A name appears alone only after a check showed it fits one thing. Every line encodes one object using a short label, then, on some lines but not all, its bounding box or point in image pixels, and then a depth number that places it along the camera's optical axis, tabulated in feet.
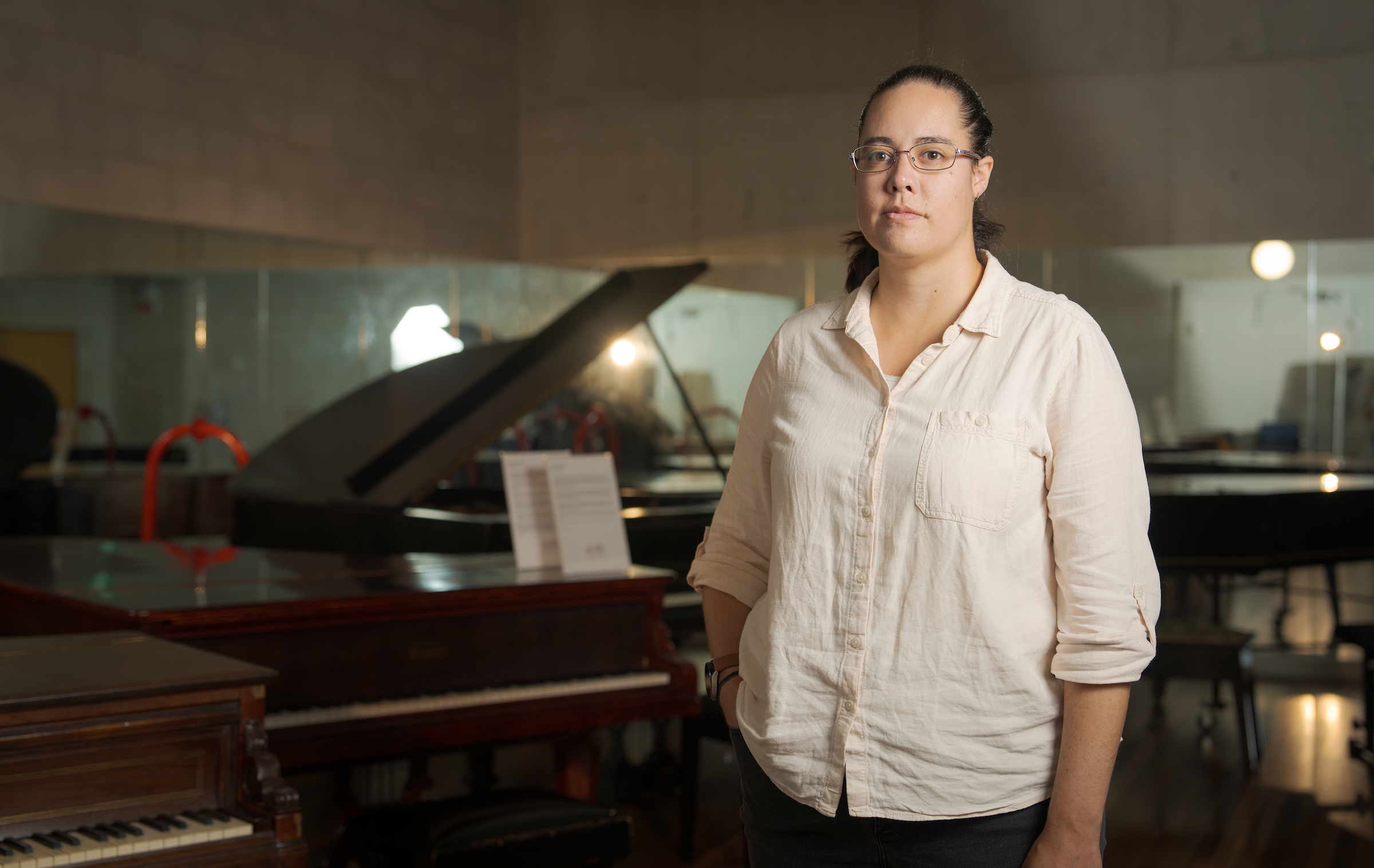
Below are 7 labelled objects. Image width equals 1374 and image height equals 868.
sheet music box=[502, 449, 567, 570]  9.93
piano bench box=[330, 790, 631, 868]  7.21
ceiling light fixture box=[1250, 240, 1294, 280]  22.72
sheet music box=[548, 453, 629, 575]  9.89
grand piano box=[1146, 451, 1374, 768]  14.99
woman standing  3.80
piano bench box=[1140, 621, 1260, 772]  13.82
